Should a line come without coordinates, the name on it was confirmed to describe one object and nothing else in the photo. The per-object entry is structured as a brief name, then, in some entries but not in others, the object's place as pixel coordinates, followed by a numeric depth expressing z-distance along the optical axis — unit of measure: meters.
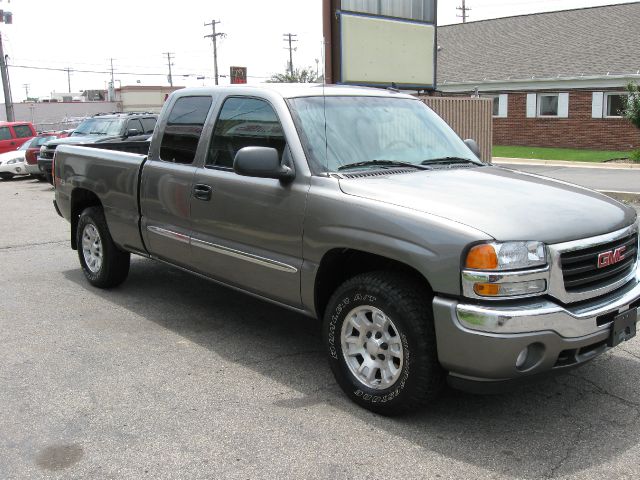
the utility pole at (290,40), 76.94
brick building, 26.58
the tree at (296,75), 58.49
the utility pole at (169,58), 98.69
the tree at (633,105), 22.42
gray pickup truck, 3.33
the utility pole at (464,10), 65.24
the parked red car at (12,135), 23.59
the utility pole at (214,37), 68.31
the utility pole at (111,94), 70.22
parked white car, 20.23
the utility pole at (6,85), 38.36
